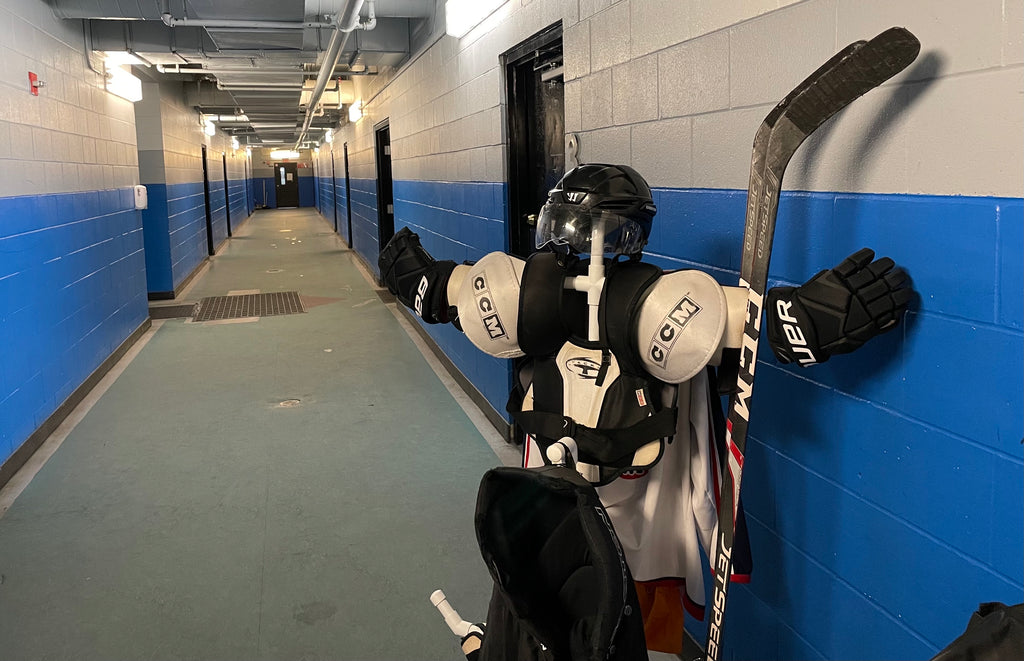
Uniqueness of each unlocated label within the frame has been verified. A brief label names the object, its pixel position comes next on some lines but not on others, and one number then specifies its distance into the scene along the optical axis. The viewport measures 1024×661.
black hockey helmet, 1.70
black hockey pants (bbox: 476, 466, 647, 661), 1.08
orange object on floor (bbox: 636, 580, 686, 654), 1.97
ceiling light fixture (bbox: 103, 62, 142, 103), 6.44
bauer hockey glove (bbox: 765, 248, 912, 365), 1.36
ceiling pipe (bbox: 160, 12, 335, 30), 5.09
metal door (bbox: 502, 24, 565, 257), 3.73
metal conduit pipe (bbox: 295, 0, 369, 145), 4.48
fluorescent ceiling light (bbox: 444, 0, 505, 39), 4.21
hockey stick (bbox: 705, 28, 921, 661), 1.32
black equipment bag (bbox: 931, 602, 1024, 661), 0.80
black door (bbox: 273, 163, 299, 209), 32.31
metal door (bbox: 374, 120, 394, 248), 9.45
